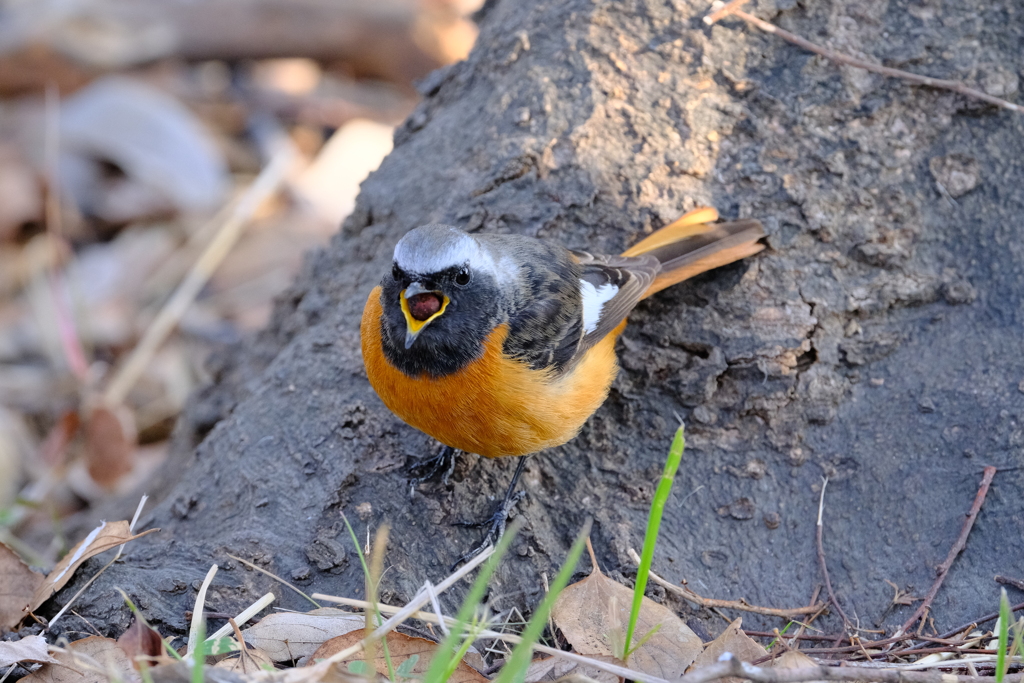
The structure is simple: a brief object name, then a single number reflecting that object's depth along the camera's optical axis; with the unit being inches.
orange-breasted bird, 268.8
